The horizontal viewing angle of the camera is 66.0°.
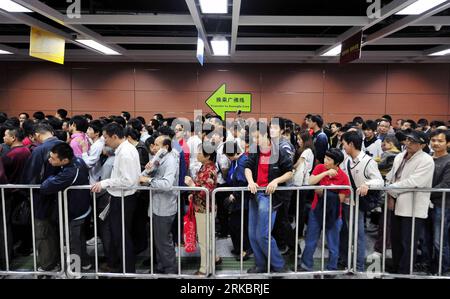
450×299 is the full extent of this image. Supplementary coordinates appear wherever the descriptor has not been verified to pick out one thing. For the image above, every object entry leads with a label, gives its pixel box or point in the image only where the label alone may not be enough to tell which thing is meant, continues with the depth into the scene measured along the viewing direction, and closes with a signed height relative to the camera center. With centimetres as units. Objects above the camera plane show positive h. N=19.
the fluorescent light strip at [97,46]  763 +175
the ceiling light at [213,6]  454 +156
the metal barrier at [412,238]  336 -117
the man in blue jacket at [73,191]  333 -66
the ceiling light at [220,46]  732 +172
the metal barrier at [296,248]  335 -112
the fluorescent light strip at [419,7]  443 +155
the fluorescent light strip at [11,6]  466 +157
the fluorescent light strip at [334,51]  797 +170
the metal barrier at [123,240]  341 -122
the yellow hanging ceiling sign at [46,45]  618 +137
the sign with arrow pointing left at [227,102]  655 +35
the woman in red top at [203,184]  369 -69
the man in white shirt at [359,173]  353 -53
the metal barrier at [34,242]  341 -127
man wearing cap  343 -76
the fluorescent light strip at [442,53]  859 +178
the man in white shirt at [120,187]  346 -67
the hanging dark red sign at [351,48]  605 +136
